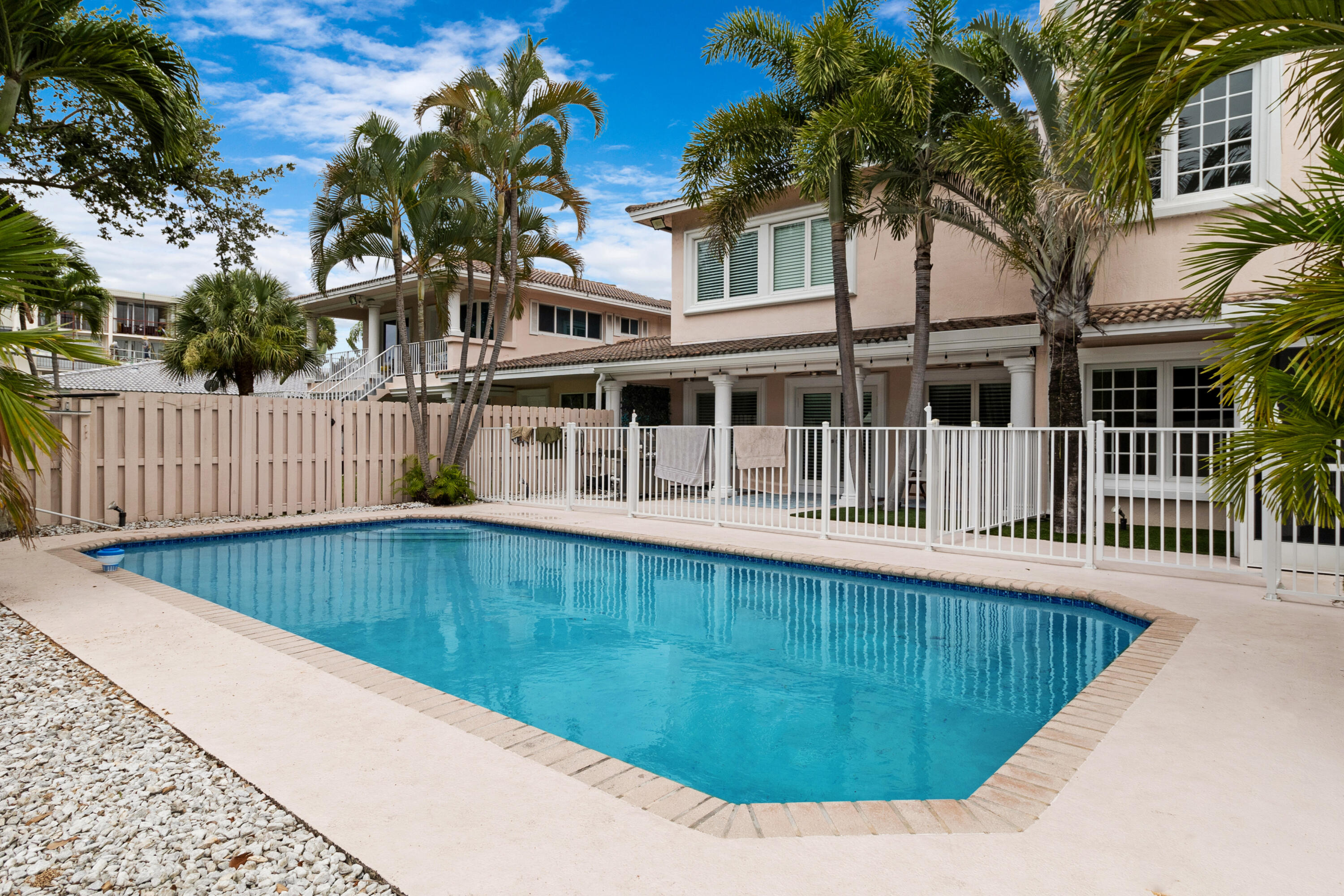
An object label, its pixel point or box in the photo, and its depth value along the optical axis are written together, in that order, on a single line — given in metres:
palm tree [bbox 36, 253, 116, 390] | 12.09
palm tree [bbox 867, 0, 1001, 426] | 11.23
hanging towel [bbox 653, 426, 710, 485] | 13.03
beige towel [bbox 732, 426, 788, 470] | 12.59
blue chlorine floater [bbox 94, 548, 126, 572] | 7.70
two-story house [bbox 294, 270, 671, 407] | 22.58
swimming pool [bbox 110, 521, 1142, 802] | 4.12
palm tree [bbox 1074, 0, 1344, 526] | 3.61
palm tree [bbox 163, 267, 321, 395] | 19.16
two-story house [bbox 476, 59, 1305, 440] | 11.20
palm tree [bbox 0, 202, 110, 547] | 4.16
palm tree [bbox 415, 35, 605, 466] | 13.39
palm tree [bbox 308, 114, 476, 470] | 13.07
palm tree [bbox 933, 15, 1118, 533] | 9.47
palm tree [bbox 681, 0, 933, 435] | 10.51
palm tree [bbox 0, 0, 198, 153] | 6.38
